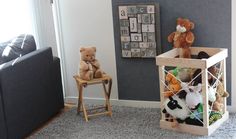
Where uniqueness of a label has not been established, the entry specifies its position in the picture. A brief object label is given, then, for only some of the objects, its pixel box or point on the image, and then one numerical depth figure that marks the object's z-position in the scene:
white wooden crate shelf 2.97
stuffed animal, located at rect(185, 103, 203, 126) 3.08
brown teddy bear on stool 3.50
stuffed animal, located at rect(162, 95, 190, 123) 3.11
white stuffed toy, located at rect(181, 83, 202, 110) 3.04
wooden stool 3.48
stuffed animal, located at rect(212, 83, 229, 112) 3.22
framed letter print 3.53
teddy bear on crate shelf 3.30
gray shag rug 3.14
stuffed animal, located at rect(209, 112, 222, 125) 3.15
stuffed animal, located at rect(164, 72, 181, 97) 3.15
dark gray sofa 2.98
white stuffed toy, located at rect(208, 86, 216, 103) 3.09
